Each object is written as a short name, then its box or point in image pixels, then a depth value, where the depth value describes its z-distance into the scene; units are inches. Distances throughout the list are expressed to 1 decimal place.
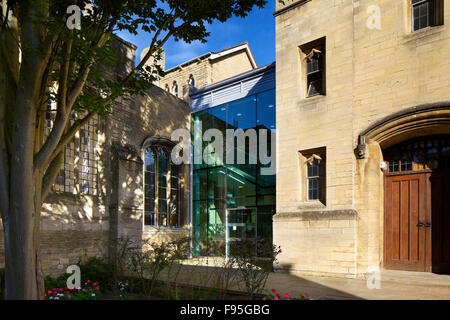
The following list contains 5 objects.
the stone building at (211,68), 880.9
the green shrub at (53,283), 303.5
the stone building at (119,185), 429.7
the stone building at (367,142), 349.1
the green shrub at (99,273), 328.2
